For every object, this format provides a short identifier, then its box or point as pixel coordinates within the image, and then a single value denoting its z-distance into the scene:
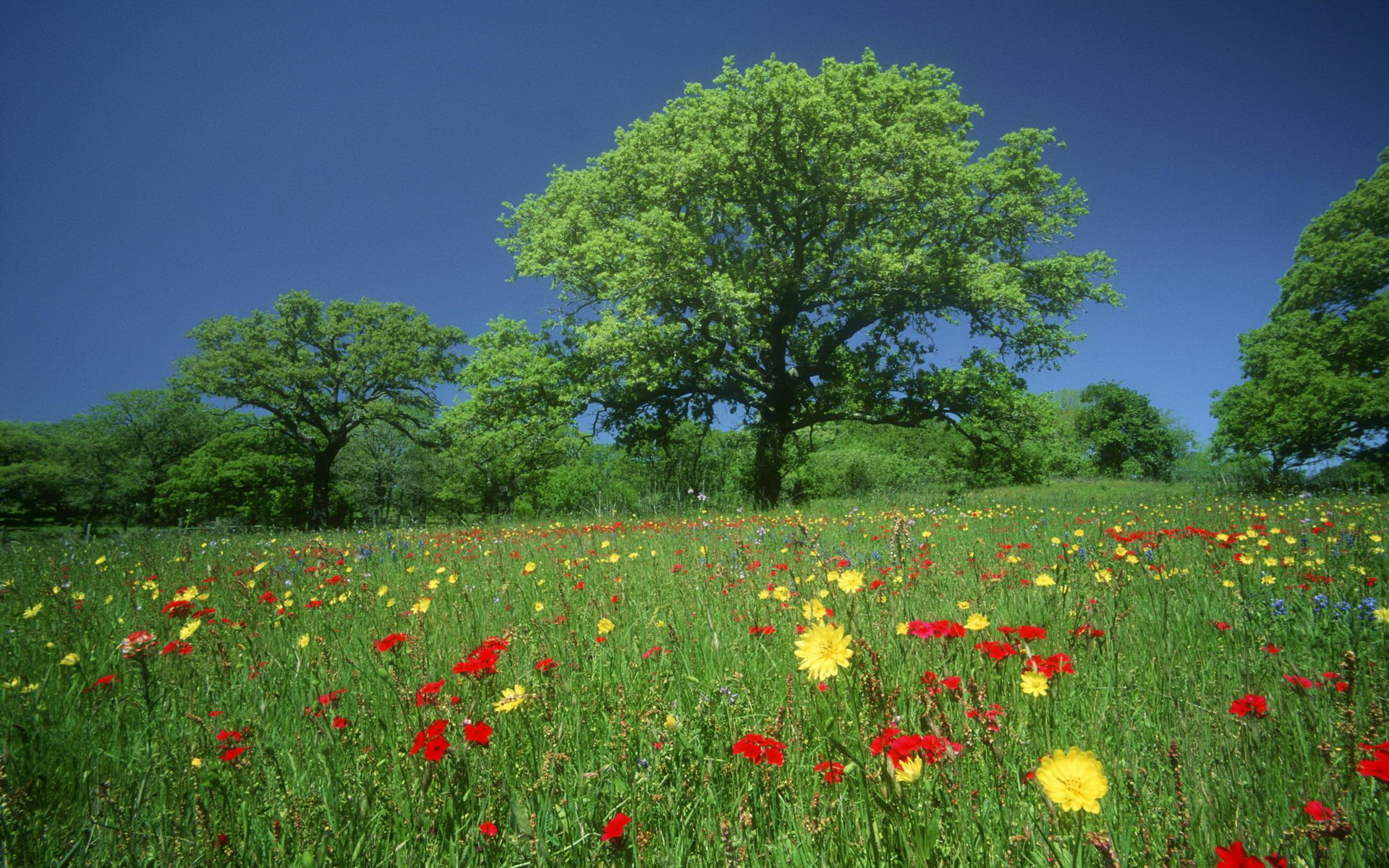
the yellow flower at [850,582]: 1.97
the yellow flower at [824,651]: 1.39
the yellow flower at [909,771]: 1.07
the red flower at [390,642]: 1.75
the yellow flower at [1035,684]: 1.44
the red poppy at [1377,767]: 0.96
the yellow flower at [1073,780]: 1.03
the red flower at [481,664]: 1.61
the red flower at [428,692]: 1.54
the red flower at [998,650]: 1.61
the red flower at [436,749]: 1.23
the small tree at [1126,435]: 52.06
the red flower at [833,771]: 1.21
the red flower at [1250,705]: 1.35
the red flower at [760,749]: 1.23
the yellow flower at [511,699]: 1.55
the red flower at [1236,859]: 0.83
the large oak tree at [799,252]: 15.09
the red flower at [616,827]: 1.04
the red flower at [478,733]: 1.36
